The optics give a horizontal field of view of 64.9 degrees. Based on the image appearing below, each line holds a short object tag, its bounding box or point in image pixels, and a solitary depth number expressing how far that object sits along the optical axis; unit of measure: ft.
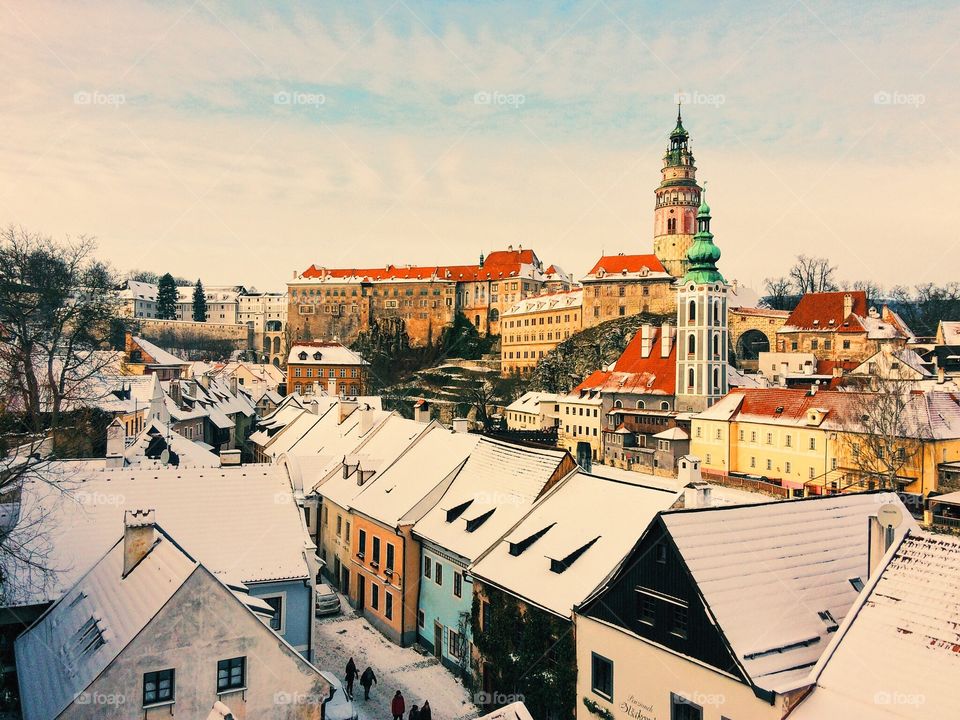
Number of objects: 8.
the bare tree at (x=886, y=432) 142.10
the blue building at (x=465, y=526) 76.33
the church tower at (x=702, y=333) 225.35
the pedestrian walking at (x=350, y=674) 71.20
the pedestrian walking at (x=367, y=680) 70.85
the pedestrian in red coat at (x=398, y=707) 65.81
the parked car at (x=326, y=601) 92.43
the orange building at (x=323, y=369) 308.81
